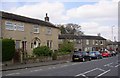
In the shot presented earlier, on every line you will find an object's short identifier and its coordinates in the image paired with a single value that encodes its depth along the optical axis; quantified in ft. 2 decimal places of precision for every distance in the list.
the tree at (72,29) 152.07
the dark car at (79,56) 53.23
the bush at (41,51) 51.04
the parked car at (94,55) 66.14
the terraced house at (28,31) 50.80
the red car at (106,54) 85.04
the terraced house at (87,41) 115.63
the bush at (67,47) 74.31
